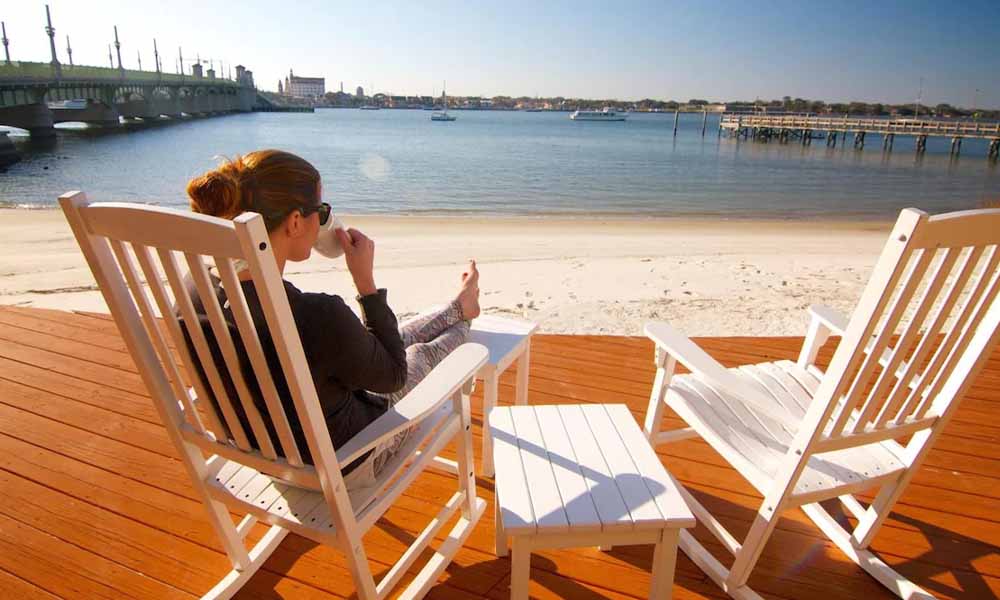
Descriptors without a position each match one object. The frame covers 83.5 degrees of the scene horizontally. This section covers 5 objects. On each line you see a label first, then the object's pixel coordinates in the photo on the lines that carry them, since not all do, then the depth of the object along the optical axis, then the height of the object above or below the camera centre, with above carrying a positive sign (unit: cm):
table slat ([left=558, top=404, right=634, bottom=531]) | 114 -73
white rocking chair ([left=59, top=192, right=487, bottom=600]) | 87 -56
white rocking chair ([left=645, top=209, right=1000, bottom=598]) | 110 -67
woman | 109 -33
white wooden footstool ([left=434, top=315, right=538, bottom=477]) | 187 -68
